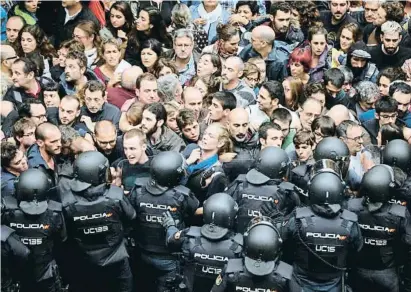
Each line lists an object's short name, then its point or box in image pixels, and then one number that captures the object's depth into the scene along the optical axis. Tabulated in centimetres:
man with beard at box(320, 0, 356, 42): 1260
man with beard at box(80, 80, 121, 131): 993
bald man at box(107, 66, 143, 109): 1070
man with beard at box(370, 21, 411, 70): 1168
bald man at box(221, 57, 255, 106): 1047
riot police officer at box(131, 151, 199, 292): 807
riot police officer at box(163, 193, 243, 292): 741
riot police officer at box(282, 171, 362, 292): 761
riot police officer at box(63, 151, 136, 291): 796
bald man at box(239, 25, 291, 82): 1159
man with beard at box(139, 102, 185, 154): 920
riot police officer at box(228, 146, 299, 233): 811
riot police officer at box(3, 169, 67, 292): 775
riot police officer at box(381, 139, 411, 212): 871
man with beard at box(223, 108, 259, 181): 895
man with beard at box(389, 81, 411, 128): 1027
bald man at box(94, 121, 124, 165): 910
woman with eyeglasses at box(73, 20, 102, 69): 1163
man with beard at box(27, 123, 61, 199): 880
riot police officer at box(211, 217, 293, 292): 698
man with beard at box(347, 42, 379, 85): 1152
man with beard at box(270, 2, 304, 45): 1216
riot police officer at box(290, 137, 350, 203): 859
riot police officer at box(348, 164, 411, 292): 793
